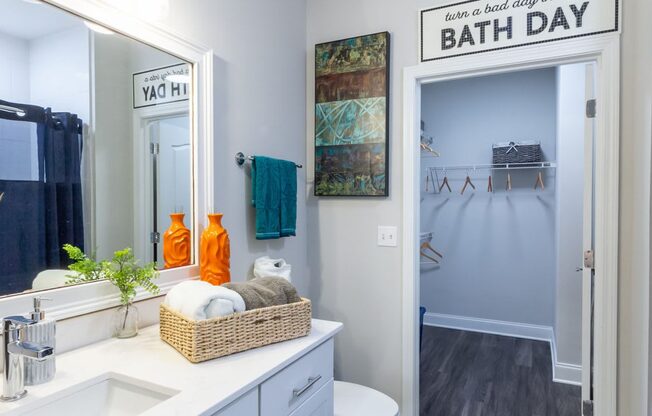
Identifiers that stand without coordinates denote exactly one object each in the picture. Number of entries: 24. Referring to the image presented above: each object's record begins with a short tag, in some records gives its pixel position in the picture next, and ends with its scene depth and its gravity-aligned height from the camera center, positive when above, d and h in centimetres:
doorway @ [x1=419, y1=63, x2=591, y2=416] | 291 -30
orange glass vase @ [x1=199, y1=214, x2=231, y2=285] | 156 -21
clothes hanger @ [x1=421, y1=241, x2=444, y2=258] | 407 -49
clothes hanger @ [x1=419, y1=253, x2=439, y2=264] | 409 -59
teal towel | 185 +1
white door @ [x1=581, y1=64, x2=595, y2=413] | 196 -27
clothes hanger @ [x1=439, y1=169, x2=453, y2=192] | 400 +14
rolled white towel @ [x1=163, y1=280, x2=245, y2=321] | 112 -29
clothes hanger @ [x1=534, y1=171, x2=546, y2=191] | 363 +14
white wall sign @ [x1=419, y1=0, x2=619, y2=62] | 174 +79
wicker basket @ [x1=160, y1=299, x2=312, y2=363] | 108 -37
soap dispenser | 95 -34
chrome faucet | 88 -34
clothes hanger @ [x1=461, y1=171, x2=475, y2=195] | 391 +15
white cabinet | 99 -52
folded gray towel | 123 -29
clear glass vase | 128 -38
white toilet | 175 -90
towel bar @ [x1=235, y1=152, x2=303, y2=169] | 181 +18
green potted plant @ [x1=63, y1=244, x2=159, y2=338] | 124 -24
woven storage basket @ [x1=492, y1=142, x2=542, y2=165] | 352 +40
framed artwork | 214 +44
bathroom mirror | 107 +17
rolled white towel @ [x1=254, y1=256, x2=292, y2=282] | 186 -32
